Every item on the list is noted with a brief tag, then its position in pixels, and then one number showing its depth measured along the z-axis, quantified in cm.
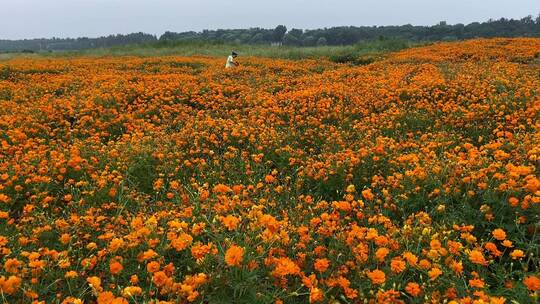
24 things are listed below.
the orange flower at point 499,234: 296
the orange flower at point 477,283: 257
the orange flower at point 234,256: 264
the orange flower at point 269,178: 460
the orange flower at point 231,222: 309
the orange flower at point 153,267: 275
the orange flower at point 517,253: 281
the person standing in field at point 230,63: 1880
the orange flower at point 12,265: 278
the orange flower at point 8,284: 255
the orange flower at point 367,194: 384
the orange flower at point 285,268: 270
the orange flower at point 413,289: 262
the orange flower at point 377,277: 266
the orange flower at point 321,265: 284
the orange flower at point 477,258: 274
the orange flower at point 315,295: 254
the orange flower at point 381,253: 289
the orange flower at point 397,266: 277
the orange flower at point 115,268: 290
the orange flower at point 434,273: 262
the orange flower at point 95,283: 251
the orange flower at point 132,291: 243
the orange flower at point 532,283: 254
